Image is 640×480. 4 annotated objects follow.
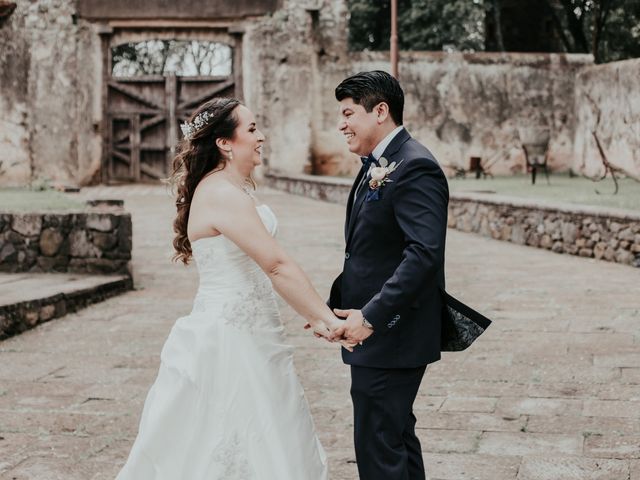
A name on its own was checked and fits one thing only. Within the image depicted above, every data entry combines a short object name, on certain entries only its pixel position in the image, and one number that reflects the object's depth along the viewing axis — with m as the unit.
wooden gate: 20.20
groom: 2.71
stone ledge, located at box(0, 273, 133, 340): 6.73
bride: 3.01
